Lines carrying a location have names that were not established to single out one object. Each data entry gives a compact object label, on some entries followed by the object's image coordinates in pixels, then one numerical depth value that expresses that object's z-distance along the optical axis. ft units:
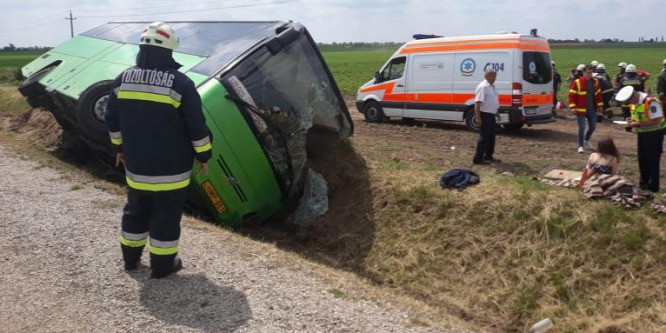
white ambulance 42.16
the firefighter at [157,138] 13.91
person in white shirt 30.30
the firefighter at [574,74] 52.94
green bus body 20.48
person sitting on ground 20.86
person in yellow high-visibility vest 23.45
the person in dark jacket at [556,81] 55.98
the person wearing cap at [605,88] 48.16
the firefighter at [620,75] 53.47
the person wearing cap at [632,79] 45.34
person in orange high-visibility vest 34.92
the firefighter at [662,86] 39.71
